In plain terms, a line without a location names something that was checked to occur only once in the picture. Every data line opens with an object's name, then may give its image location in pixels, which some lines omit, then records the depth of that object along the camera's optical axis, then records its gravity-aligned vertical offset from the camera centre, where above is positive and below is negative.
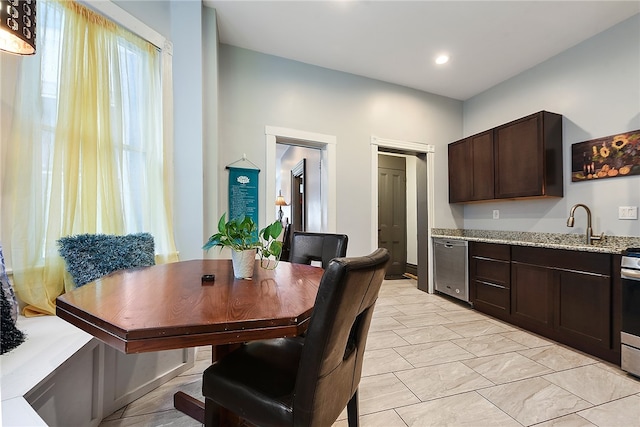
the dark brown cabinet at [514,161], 3.07 +0.68
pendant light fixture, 0.94 +0.70
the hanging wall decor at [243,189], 3.08 +0.30
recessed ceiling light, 3.33 +1.95
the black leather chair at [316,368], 0.77 -0.58
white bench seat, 0.95 -0.72
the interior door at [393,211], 5.29 +0.08
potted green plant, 1.30 -0.13
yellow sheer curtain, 1.47 +0.44
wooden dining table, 0.72 -0.30
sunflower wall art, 2.55 +0.58
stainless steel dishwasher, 3.57 -0.74
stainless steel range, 1.95 -0.72
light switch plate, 2.51 +0.02
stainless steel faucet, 2.71 -0.12
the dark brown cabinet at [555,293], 2.20 -0.77
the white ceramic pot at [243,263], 1.32 -0.24
